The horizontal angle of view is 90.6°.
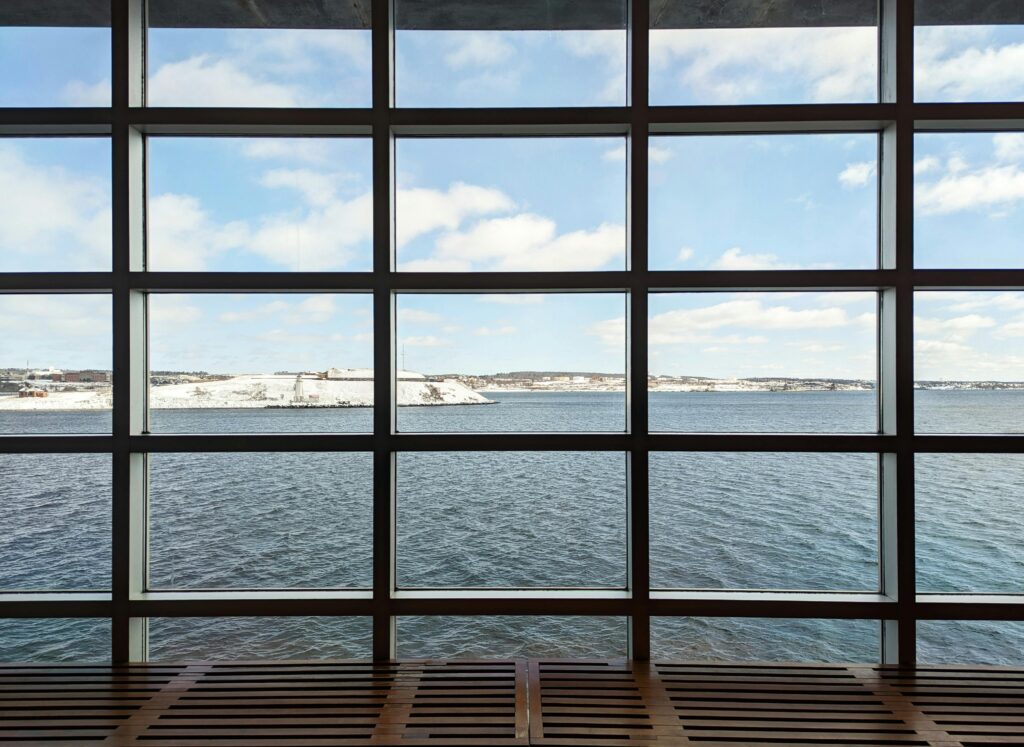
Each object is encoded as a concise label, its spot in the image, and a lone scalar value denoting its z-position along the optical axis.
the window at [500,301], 2.07
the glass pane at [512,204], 2.32
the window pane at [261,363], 2.29
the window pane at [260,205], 2.29
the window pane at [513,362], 2.33
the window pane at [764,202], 2.27
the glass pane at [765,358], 2.25
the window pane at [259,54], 2.25
